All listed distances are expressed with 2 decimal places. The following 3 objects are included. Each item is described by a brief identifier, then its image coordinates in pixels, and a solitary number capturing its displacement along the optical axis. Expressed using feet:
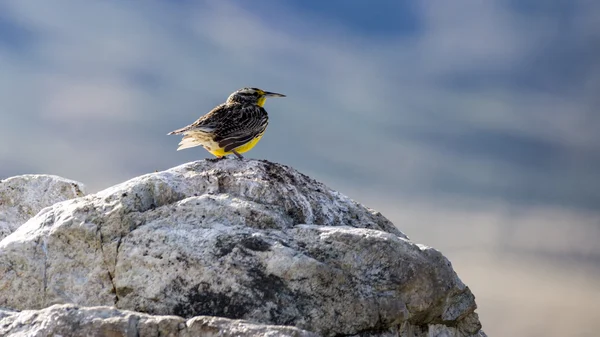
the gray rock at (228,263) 53.67
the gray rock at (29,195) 101.14
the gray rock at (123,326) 44.91
